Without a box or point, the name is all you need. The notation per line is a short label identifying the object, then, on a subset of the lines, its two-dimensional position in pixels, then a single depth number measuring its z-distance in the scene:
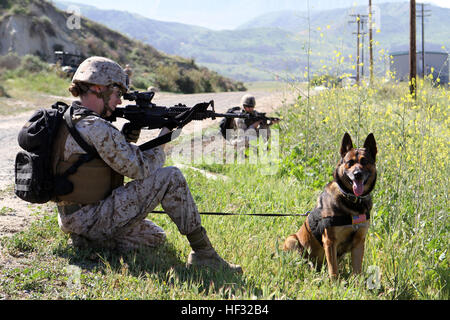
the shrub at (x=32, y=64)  23.42
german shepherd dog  3.34
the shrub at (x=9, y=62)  23.20
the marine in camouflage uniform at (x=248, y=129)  7.98
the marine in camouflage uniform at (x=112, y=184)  3.29
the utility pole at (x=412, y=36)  14.59
